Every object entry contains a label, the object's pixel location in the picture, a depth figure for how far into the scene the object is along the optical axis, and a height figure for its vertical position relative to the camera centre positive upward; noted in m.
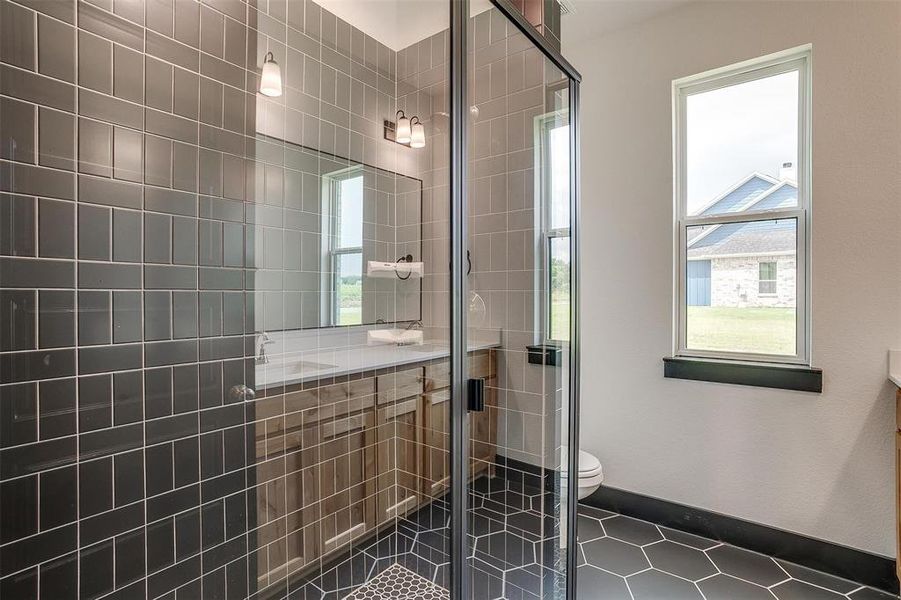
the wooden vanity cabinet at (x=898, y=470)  1.68 -0.68
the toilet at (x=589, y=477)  1.98 -0.83
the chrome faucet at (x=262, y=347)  1.46 -0.17
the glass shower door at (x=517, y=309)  1.46 -0.05
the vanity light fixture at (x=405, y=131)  1.85 +0.72
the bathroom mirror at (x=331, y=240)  1.50 +0.22
